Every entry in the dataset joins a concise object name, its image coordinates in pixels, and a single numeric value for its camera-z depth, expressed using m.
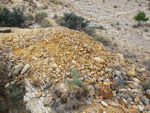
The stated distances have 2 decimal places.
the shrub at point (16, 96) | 2.96
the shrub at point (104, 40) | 7.79
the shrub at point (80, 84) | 2.82
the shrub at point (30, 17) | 9.03
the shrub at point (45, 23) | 8.11
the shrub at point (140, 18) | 13.27
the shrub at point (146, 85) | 3.28
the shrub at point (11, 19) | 7.21
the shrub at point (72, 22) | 8.98
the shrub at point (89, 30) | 8.91
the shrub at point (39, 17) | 9.30
